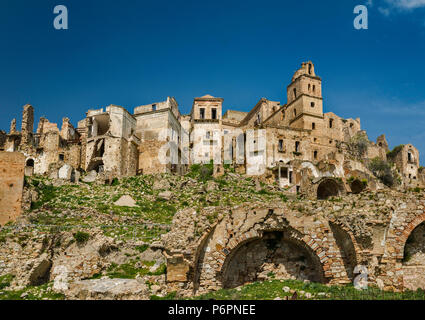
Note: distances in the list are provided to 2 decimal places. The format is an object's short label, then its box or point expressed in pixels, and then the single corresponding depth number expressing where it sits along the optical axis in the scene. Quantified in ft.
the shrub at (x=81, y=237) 70.90
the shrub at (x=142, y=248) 70.64
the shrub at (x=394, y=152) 247.50
